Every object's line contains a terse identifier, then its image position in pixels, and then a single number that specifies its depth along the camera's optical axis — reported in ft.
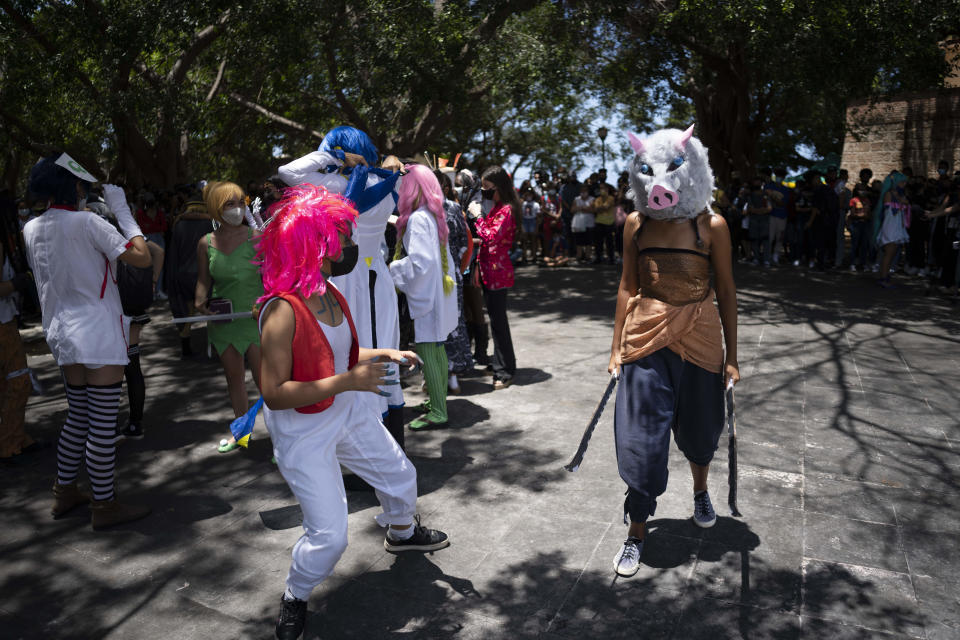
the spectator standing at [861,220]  44.70
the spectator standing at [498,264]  22.56
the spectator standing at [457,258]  20.98
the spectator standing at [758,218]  47.42
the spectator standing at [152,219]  41.09
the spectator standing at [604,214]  49.14
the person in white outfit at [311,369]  9.47
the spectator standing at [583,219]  50.24
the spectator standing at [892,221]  38.37
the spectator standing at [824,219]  45.83
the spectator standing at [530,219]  52.60
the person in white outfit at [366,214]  13.91
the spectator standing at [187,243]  25.80
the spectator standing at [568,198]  53.26
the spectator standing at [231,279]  17.38
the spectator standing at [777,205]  47.11
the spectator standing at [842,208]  46.83
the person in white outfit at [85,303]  13.50
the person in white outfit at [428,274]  17.19
